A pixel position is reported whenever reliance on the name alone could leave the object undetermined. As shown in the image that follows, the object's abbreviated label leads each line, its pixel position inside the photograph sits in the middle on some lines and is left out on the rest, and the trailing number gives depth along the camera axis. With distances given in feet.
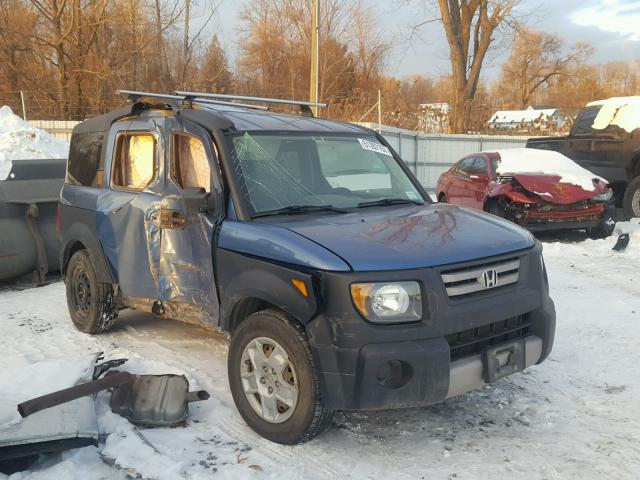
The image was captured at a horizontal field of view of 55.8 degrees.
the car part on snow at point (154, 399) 12.15
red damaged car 30.25
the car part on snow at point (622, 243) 28.86
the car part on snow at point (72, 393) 10.46
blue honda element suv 10.19
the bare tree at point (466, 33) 89.25
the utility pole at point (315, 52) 62.23
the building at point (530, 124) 69.82
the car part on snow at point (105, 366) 13.58
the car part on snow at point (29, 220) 23.49
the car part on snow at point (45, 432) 10.17
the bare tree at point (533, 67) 188.24
